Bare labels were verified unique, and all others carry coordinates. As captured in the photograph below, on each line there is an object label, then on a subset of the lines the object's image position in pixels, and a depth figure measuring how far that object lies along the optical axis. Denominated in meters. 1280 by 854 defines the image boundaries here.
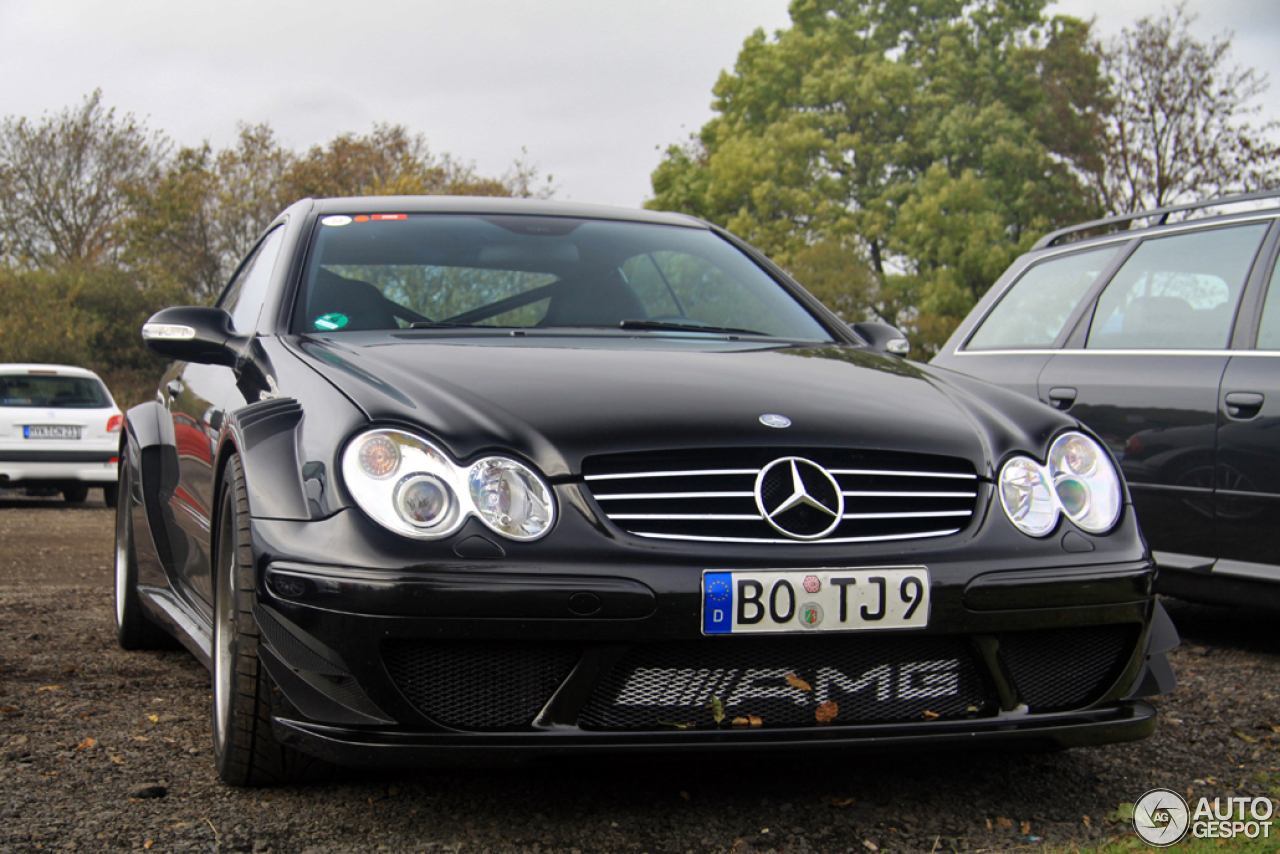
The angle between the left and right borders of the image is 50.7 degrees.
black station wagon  4.61
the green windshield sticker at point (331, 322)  3.60
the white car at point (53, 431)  14.03
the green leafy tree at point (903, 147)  36.31
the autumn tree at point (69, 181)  37.19
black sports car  2.54
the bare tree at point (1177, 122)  29.12
